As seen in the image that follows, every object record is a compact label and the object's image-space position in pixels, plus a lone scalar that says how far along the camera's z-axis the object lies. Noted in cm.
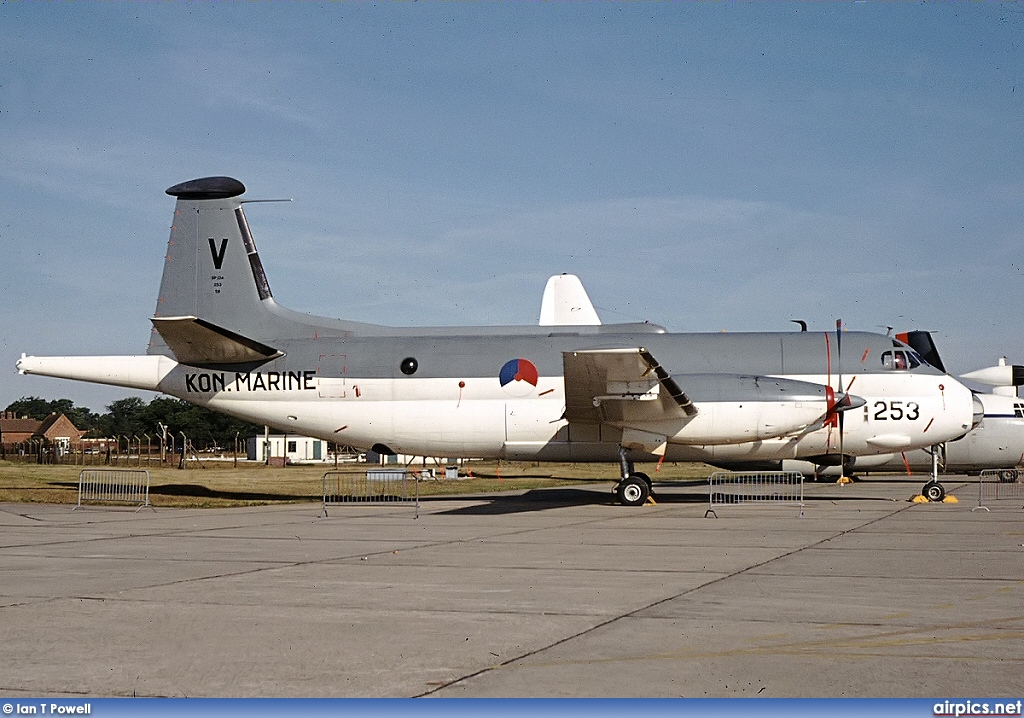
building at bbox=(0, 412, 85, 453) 14350
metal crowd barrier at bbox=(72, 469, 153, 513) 2557
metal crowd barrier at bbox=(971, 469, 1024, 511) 2863
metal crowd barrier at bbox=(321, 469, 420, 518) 2745
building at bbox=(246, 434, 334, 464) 8597
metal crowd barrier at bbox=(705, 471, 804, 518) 2785
